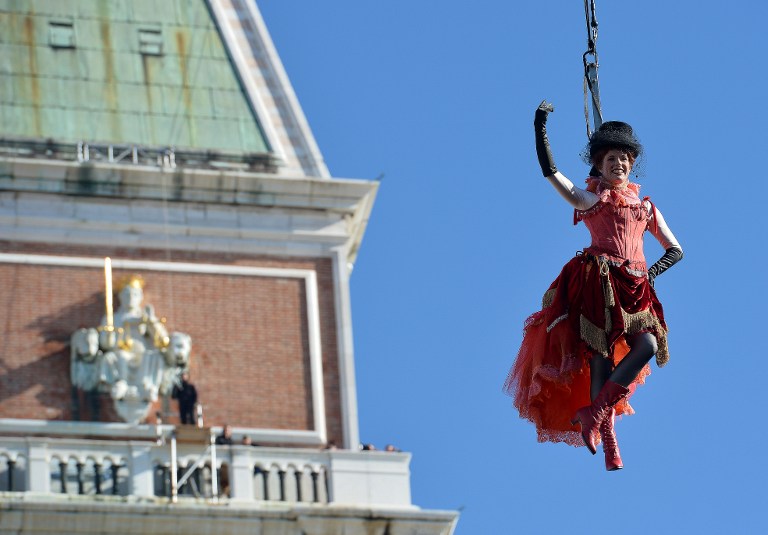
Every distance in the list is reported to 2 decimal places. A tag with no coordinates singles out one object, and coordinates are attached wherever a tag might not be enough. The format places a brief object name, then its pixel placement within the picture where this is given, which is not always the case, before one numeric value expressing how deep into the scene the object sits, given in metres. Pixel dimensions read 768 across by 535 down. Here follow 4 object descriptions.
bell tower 41.34
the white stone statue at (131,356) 43.00
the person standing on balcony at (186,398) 42.97
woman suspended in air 24.52
